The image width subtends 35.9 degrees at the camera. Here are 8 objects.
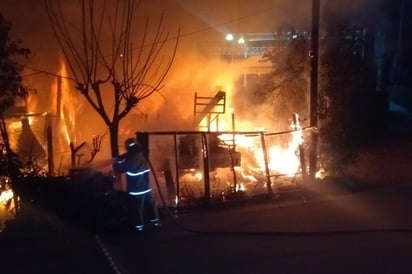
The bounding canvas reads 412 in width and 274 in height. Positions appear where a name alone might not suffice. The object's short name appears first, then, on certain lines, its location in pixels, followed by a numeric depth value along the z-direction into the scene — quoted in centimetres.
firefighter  862
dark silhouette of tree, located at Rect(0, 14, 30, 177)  940
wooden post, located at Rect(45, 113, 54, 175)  1073
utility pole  1170
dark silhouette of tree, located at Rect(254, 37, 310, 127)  1417
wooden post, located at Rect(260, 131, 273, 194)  1094
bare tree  2009
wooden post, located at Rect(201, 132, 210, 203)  1028
